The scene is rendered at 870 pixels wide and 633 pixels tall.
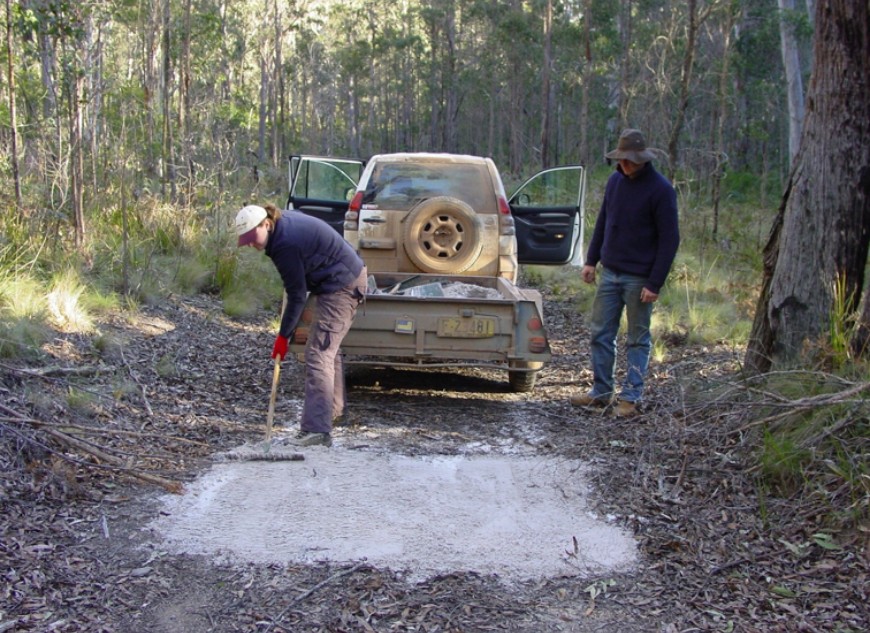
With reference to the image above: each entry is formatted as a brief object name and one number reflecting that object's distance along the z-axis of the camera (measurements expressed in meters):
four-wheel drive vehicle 6.65
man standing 6.29
